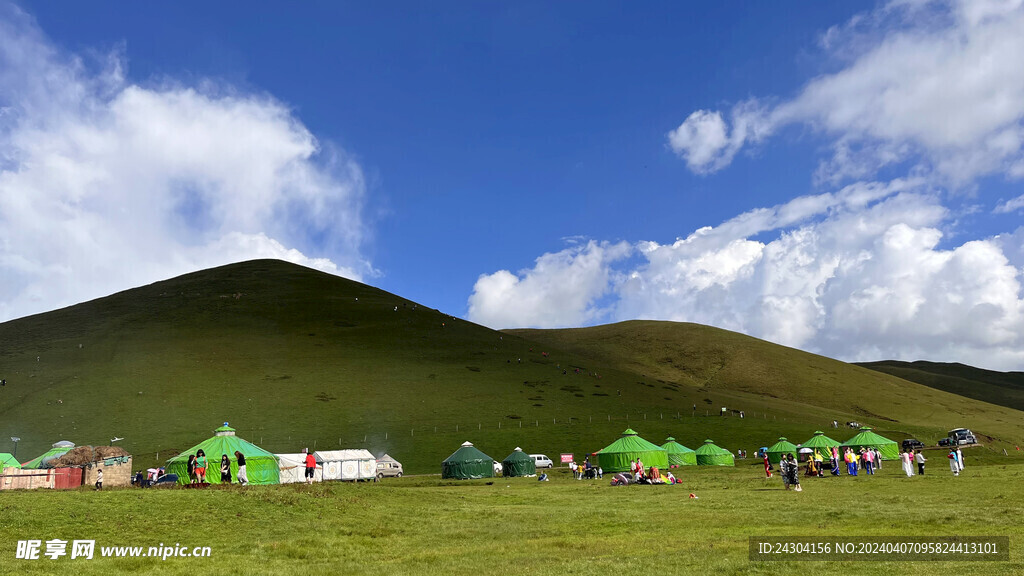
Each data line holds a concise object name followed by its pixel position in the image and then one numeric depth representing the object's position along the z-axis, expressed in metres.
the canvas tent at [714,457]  67.44
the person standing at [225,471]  31.66
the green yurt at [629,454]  60.16
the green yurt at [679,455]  66.25
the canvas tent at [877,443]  61.03
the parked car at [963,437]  74.50
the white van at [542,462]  73.69
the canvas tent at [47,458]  52.00
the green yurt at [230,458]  43.24
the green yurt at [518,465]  63.00
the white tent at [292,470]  55.62
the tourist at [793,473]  30.64
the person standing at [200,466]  31.39
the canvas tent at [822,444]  62.84
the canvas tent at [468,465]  61.34
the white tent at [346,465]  59.59
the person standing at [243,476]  41.14
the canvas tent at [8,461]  51.30
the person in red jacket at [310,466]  40.88
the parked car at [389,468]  68.72
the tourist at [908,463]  38.91
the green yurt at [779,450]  63.72
